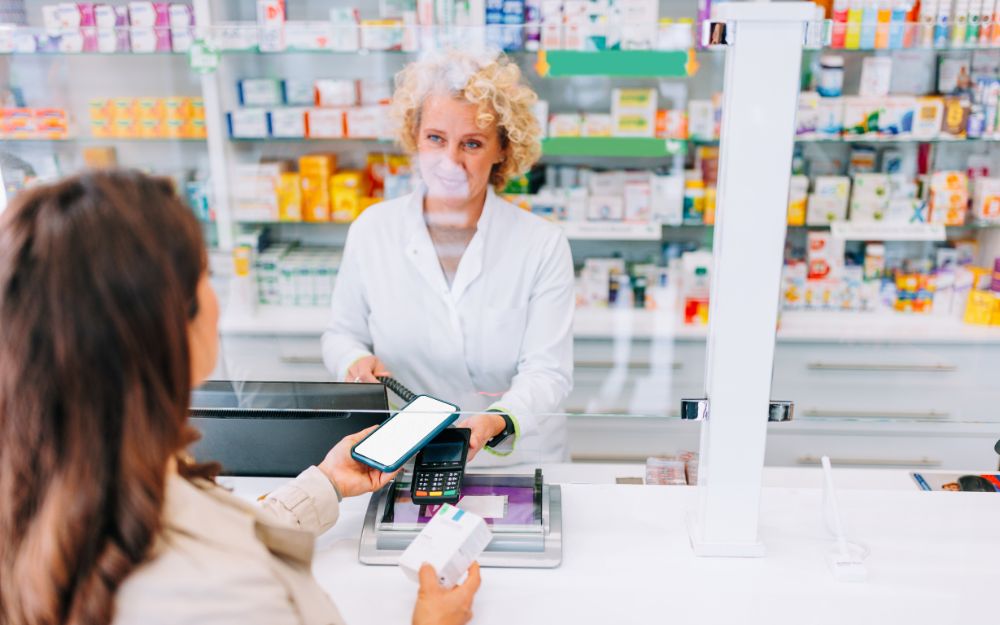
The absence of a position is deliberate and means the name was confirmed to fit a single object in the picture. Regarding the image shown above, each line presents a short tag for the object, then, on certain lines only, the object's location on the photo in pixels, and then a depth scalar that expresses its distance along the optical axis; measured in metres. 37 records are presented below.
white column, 1.21
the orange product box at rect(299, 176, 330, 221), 3.24
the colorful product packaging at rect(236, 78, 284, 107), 3.32
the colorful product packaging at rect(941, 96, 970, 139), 3.27
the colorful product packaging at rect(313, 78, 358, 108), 3.27
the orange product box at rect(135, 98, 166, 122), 3.29
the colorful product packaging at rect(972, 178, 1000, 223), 3.34
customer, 0.77
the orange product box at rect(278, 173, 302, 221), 3.25
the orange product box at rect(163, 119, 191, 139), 3.36
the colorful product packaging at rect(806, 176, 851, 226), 3.39
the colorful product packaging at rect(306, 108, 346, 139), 3.29
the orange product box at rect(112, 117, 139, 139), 3.29
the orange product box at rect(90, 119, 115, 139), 3.23
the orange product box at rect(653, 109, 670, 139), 3.35
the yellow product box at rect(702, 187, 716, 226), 3.38
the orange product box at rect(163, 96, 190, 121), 3.33
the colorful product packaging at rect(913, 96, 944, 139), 3.27
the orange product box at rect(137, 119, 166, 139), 3.32
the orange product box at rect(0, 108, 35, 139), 2.46
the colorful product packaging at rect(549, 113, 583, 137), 3.35
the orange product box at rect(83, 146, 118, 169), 3.06
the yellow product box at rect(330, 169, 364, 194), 3.22
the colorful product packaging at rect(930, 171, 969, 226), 3.34
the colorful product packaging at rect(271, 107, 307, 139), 3.32
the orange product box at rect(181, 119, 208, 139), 3.36
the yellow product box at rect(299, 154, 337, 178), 3.24
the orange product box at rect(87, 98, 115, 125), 3.22
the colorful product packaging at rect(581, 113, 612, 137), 3.36
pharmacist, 1.90
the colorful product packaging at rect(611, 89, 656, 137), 3.30
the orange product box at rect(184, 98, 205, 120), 3.35
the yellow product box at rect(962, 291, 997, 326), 3.27
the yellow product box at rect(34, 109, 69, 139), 2.78
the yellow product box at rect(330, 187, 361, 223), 3.21
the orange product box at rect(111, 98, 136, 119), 3.27
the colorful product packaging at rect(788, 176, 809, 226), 3.41
